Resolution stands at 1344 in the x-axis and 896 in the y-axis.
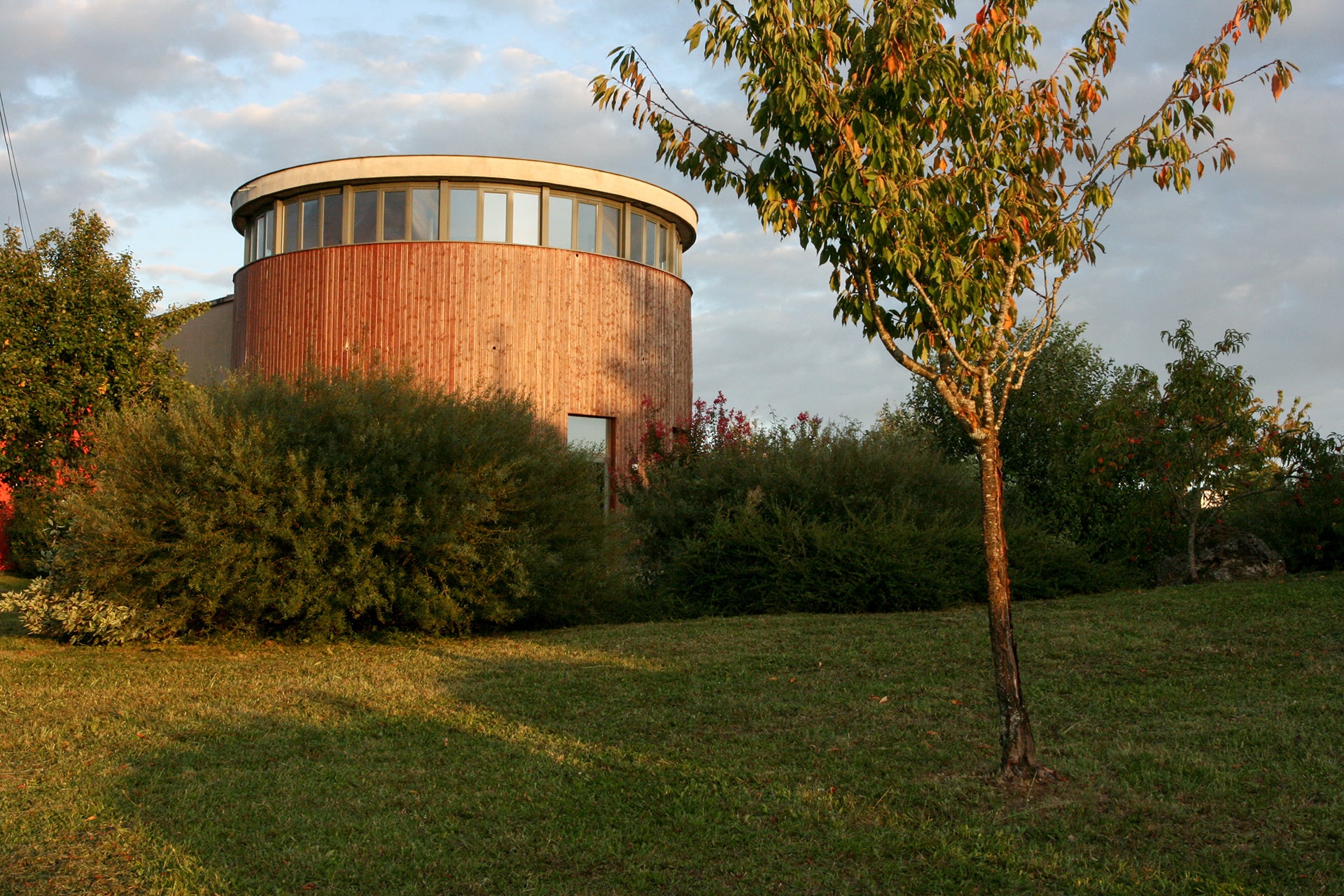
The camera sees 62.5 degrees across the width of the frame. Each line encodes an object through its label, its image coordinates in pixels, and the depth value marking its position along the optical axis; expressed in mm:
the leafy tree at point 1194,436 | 15234
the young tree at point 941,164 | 5832
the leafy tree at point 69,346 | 14805
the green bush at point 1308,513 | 15938
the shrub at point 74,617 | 11328
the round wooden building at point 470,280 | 20672
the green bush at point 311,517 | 11234
